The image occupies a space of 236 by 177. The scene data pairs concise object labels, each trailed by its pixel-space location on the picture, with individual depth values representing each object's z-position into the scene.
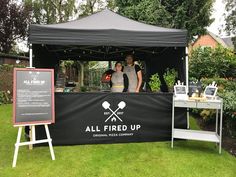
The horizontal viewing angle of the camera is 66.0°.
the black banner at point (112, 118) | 3.14
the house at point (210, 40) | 21.92
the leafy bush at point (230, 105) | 3.34
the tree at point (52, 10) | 13.97
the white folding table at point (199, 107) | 2.92
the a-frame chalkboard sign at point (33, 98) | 2.61
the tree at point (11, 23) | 10.86
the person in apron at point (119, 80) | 3.78
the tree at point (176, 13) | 9.28
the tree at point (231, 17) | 15.27
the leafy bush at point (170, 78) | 3.54
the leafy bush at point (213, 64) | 6.00
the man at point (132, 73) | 3.89
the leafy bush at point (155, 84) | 3.54
